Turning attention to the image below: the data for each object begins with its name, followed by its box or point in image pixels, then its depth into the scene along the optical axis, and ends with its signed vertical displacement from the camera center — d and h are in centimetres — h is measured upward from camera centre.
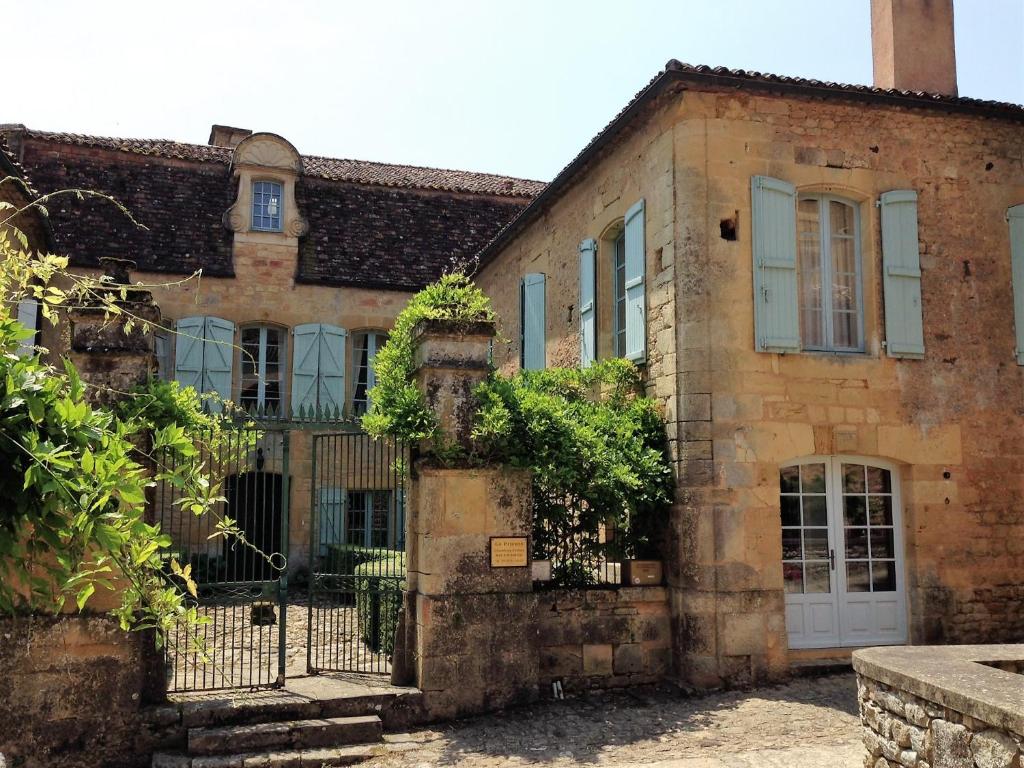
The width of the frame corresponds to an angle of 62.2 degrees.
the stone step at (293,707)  609 -156
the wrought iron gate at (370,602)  720 -99
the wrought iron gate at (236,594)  671 -81
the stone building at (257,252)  1473 +439
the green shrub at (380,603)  732 -102
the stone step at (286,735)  588 -170
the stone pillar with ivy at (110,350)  634 +108
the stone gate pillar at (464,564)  670 -58
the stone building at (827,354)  769 +130
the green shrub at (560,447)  701 +38
